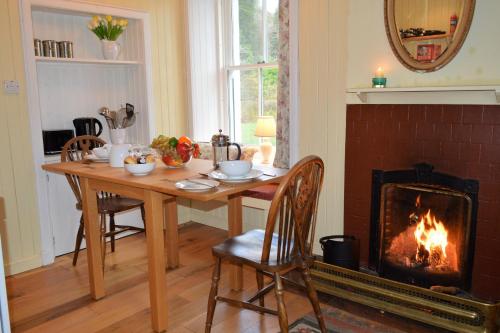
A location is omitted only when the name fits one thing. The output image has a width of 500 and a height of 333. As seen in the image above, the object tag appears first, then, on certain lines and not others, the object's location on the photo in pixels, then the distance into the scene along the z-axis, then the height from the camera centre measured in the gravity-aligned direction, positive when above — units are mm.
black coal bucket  2641 -947
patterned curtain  3098 +51
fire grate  2066 -1050
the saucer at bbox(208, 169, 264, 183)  2012 -359
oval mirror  2273 +378
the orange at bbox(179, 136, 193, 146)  2412 -218
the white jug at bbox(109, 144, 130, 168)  2512 -305
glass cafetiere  2322 -256
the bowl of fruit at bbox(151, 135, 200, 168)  2404 -269
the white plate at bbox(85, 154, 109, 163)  2701 -352
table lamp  3486 -233
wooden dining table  2043 -484
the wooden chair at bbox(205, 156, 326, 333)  1773 -664
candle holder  2551 +97
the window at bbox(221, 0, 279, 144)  3684 +342
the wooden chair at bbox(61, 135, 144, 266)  2920 -707
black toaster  3246 -275
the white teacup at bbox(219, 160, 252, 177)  2020 -313
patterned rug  2236 -1195
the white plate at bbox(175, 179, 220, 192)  1875 -372
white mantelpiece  2211 +15
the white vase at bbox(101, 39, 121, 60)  3436 +432
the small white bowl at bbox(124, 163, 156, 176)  2238 -345
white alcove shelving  3096 +176
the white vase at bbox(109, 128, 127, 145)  3062 -230
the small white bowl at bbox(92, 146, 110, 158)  2709 -309
